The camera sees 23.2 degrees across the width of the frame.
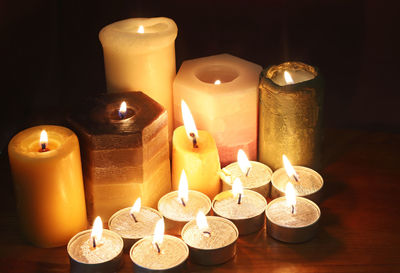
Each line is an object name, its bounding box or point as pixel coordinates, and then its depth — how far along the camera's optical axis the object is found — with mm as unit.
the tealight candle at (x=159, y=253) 637
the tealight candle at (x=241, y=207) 687
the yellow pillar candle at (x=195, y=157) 710
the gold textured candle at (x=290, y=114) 711
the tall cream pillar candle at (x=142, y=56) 724
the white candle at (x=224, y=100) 726
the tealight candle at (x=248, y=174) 722
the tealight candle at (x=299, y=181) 712
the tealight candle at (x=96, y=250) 642
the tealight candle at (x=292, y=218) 675
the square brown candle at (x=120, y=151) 677
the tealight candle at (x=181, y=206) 689
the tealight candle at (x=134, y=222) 674
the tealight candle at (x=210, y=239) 655
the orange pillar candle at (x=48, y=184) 657
